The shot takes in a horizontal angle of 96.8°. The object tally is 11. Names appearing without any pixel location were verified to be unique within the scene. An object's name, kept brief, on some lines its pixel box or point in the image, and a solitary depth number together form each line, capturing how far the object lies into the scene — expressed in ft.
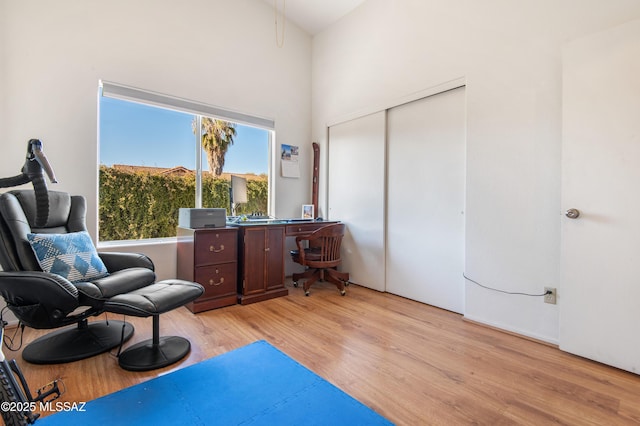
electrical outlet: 6.76
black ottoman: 5.41
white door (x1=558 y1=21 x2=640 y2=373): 5.60
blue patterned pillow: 5.85
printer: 8.66
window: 8.98
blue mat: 4.19
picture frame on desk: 12.79
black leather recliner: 5.20
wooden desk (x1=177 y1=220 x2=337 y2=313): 8.57
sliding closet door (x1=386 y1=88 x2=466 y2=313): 8.71
